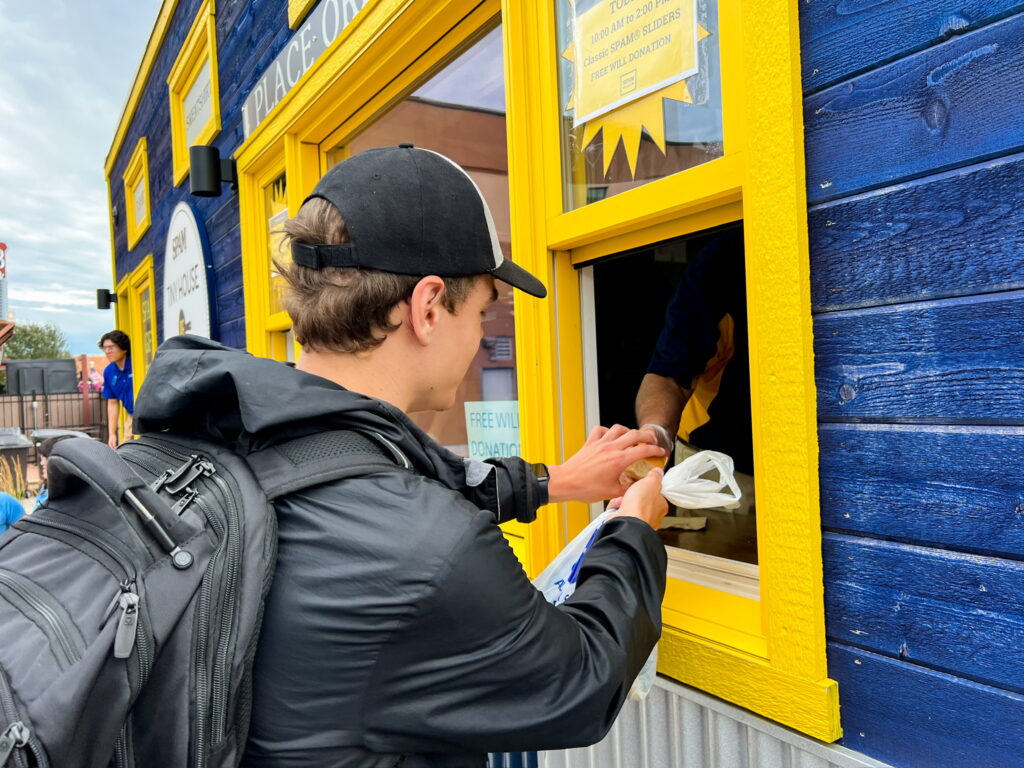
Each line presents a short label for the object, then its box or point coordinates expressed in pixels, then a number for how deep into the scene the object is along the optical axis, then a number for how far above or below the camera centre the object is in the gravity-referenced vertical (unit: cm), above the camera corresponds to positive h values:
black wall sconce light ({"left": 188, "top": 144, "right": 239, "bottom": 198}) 438 +134
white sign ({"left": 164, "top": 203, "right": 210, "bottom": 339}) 522 +90
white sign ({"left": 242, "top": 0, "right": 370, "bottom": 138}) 294 +152
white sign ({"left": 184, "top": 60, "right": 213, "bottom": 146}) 491 +203
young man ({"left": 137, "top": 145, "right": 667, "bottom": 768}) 90 -21
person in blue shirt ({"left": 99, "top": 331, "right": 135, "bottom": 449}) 840 +26
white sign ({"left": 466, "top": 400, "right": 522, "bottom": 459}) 246 -17
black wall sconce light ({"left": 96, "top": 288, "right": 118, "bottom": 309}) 992 +138
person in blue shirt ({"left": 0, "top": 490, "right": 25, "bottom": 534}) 404 -59
